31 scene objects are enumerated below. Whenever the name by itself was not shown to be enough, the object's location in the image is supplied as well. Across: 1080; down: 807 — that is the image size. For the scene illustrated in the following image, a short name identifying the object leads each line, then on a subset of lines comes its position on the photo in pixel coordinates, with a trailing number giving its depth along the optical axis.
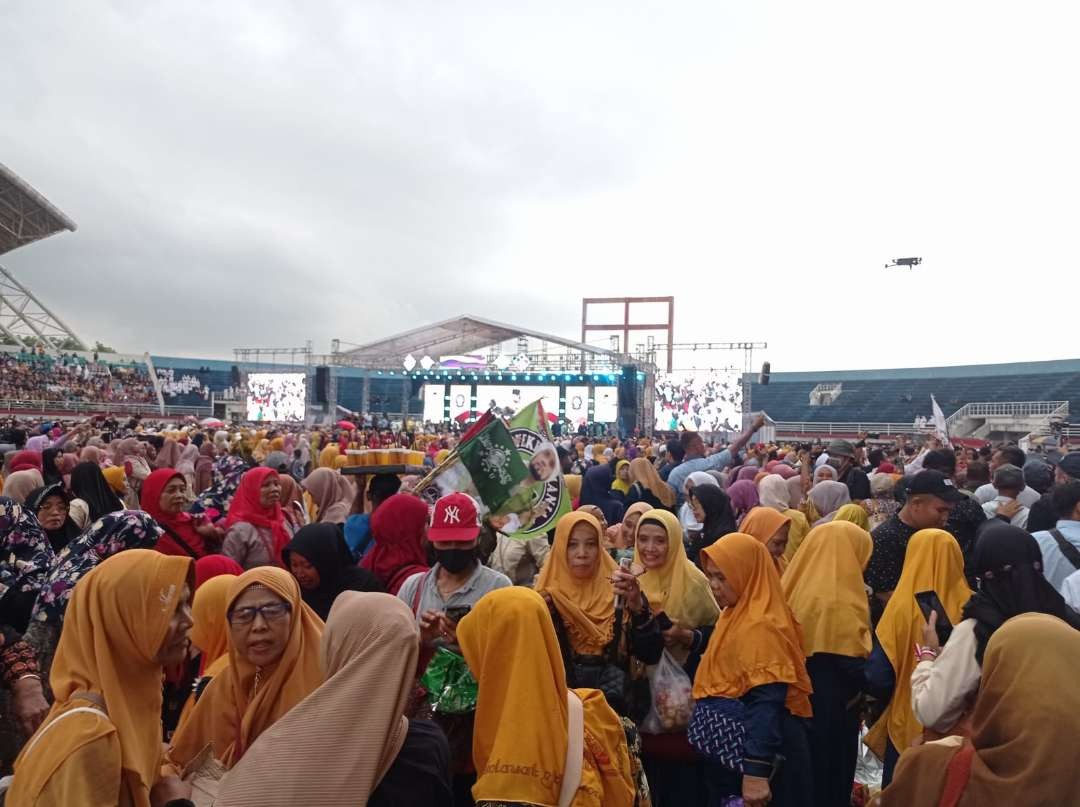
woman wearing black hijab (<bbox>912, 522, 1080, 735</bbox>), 1.88
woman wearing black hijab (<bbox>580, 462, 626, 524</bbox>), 6.32
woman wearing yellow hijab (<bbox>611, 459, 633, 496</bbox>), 7.34
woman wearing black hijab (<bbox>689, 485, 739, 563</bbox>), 4.21
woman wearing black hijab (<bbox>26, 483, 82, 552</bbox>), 4.09
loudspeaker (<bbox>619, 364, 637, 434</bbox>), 25.09
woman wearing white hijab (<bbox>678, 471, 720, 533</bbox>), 5.30
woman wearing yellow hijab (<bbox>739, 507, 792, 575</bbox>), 3.70
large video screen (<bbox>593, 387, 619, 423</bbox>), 25.89
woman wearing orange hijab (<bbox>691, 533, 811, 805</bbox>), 2.33
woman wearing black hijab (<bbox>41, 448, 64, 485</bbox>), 6.03
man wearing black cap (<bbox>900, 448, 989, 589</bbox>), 4.36
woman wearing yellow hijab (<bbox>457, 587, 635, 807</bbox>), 1.80
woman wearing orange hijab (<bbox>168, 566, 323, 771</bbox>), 1.96
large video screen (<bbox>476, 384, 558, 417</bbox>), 26.94
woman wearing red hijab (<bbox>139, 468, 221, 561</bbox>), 4.14
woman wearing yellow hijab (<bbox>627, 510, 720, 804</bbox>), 2.73
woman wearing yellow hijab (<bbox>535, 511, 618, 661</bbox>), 2.66
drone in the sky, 26.86
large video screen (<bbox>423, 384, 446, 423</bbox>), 28.30
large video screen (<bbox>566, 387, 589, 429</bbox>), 26.30
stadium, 25.64
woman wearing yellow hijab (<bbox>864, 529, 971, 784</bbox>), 2.62
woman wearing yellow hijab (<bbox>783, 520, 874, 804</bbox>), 2.70
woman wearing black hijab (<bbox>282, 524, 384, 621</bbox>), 2.89
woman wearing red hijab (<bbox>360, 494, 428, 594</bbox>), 3.44
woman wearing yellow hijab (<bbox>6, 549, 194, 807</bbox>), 1.49
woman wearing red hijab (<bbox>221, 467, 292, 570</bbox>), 4.14
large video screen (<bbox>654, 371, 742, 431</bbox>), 26.34
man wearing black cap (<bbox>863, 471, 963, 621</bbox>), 3.29
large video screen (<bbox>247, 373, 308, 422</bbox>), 30.73
